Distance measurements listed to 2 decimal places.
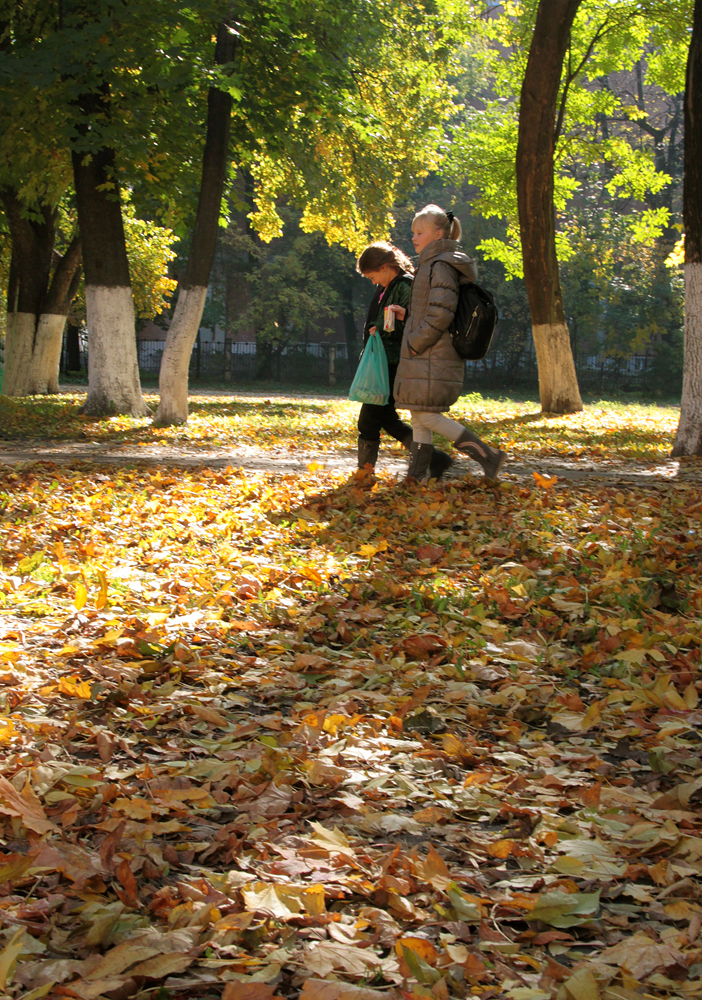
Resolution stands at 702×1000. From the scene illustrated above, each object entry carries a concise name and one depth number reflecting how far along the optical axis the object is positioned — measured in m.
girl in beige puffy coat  6.17
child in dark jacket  6.86
